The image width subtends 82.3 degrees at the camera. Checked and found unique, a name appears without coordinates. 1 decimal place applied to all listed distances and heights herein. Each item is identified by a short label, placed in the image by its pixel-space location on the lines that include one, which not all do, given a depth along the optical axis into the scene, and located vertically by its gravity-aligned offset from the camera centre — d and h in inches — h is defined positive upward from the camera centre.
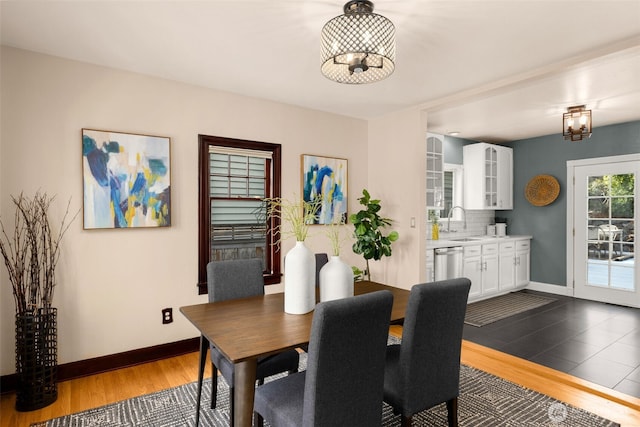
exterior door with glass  198.2 -9.2
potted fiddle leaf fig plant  158.7 -8.6
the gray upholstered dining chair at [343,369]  53.9 -23.9
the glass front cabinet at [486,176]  228.7 +24.4
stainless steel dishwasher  189.6 -25.5
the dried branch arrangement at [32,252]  100.3 -10.2
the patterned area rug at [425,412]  90.1 -51.4
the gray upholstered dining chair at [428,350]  67.5 -26.3
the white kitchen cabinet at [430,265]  185.6 -25.9
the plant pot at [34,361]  95.7 -38.5
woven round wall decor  227.1 +15.1
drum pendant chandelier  74.9 +36.1
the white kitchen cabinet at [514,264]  222.7 -31.6
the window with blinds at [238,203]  136.6 +5.2
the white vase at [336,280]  81.7 -14.8
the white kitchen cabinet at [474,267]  200.2 -29.6
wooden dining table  61.3 -21.8
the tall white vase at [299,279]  78.4 -14.0
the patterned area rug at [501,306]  177.6 -50.4
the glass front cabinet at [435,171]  203.2 +24.4
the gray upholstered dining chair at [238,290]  84.7 -20.3
